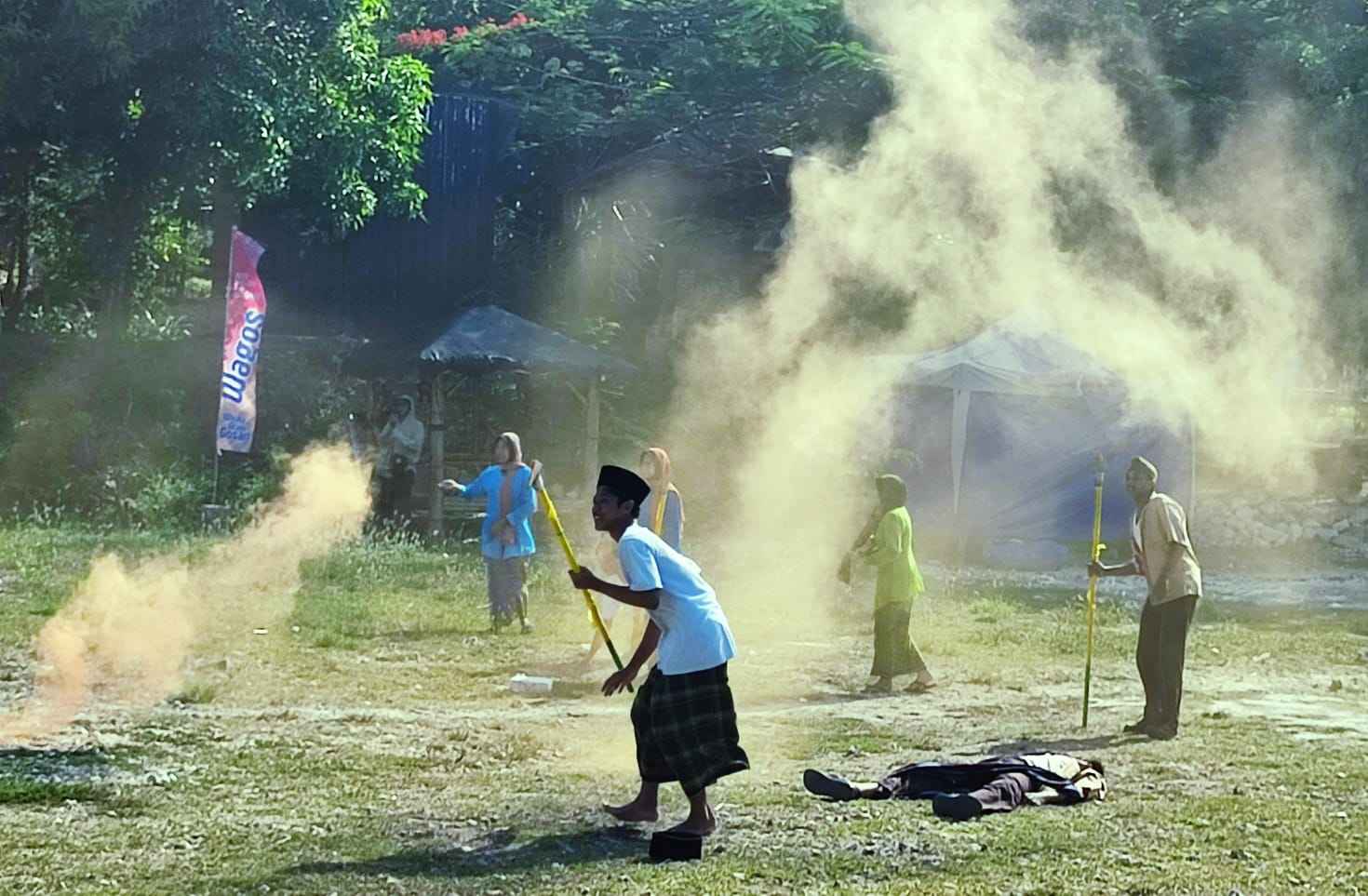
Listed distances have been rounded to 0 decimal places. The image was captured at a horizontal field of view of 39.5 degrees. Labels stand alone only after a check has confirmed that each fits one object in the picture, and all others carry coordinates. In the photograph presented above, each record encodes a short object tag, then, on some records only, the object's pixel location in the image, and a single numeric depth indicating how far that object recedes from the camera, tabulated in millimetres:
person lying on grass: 8926
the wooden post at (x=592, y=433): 25438
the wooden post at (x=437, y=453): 23859
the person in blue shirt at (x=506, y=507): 15086
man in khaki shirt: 11422
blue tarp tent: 23938
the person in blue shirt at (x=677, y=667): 8047
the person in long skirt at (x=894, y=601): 13438
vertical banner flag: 20969
